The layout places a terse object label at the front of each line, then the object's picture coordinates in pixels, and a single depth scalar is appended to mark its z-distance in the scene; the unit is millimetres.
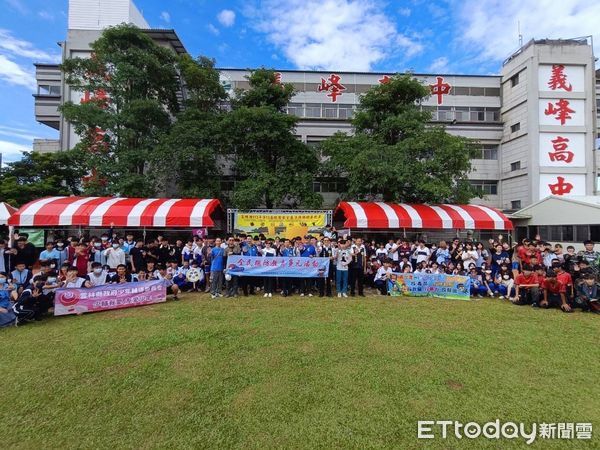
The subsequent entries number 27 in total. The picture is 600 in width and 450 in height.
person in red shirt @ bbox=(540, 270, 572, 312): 7700
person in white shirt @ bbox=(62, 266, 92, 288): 7461
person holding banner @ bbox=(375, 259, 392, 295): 9562
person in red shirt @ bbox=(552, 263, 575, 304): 7762
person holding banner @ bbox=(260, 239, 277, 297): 9125
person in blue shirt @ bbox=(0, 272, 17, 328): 6274
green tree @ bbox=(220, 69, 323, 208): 15484
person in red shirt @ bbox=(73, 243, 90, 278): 8703
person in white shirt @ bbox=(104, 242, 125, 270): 9500
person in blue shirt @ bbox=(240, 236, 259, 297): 9195
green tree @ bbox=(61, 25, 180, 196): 15250
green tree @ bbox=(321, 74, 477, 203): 13619
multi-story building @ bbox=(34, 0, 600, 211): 21078
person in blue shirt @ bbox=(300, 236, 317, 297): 9375
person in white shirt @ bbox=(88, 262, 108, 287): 8211
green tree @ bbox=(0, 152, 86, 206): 16359
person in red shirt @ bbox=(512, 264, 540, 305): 8234
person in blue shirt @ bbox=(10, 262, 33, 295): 7188
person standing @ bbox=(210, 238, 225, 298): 8938
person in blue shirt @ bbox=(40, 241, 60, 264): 8879
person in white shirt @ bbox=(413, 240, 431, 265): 10679
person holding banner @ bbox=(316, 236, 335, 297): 9133
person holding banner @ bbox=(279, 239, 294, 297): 9117
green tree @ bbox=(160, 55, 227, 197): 15484
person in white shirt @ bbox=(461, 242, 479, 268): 10299
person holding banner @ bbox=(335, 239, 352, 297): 8898
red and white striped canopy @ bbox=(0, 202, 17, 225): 12139
